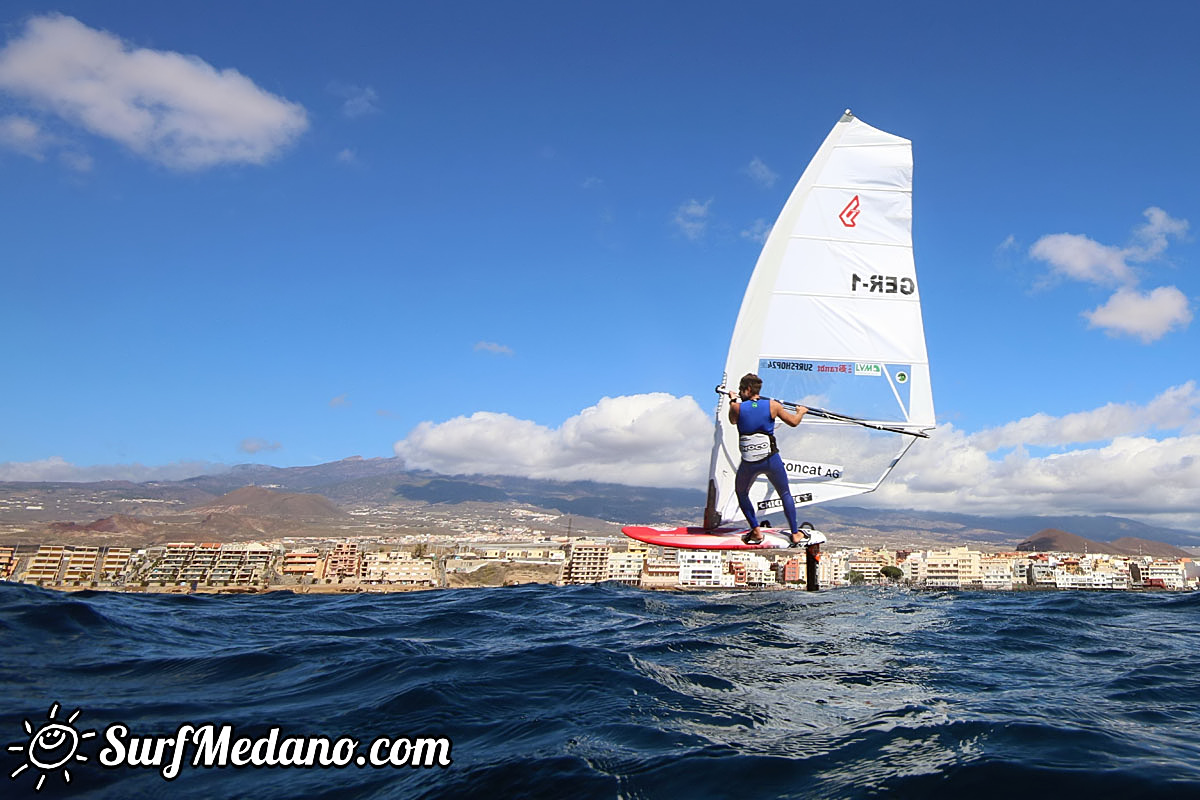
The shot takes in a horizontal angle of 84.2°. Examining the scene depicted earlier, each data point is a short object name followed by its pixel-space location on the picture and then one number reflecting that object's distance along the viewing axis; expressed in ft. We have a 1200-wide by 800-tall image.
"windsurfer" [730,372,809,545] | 48.91
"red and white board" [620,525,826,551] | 51.13
